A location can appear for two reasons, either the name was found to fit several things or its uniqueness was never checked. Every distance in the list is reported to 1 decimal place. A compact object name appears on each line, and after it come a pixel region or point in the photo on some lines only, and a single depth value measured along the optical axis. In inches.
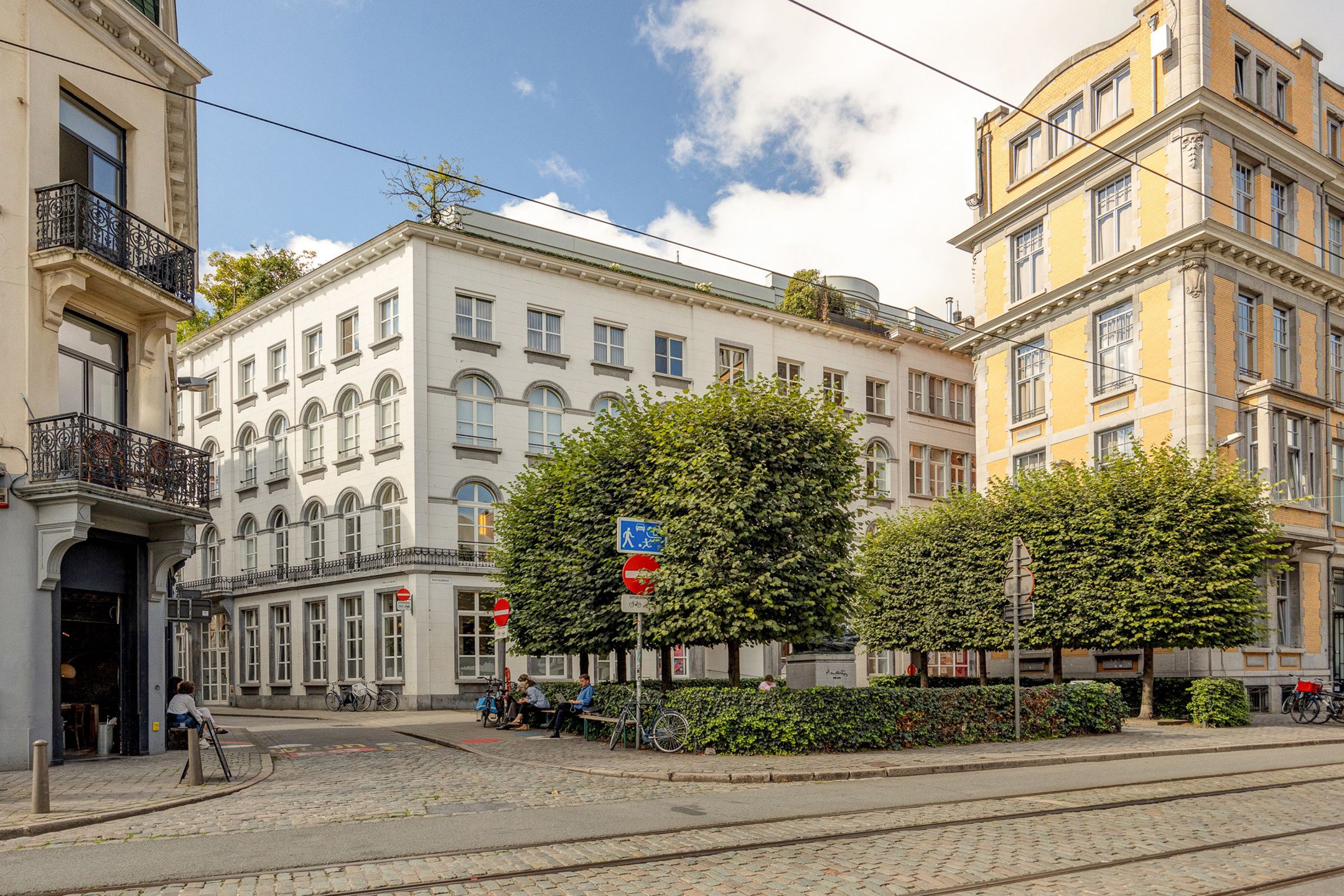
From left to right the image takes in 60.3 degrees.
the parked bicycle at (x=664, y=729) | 727.1
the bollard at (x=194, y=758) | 557.9
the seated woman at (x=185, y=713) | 622.2
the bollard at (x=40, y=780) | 457.4
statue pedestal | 866.1
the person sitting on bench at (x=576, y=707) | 863.7
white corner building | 1428.4
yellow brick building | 1211.2
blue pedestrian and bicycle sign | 719.1
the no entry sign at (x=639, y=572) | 733.9
